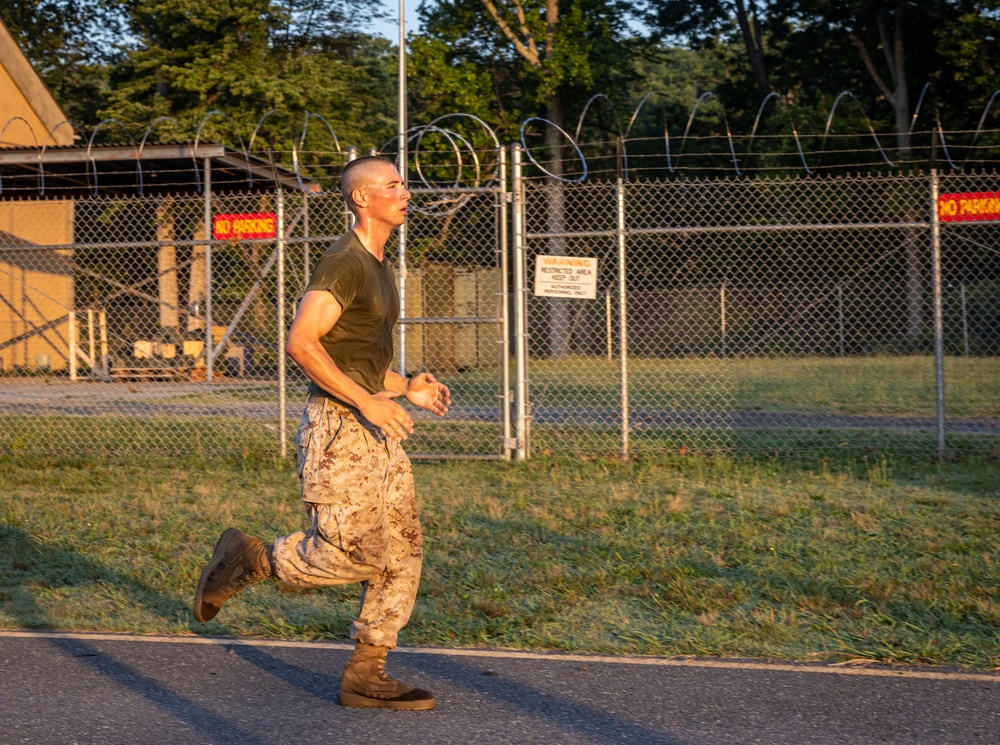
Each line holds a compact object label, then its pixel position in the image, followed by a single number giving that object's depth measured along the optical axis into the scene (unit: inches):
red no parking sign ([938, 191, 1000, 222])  412.2
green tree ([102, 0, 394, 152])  1321.4
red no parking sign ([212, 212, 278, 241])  751.7
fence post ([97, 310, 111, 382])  848.9
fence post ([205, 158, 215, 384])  618.9
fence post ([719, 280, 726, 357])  968.9
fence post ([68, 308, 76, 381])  786.8
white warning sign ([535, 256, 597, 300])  402.0
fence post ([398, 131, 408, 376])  431.8
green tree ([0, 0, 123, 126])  1577.3
